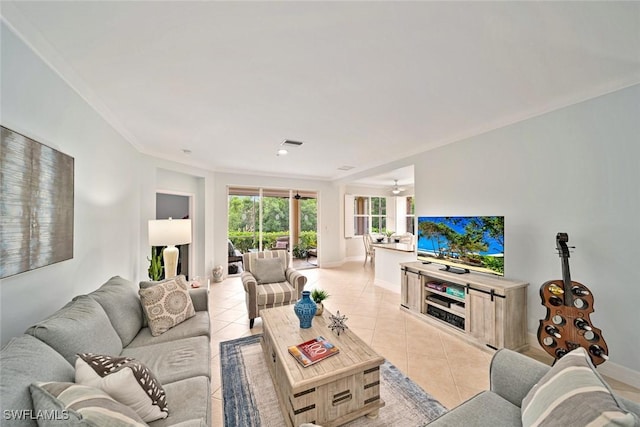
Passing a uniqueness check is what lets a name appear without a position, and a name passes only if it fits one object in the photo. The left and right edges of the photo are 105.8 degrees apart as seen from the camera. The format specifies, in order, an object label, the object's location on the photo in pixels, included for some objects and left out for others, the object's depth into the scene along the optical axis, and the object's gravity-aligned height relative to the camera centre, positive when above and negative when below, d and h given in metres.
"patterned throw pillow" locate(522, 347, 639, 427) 0.79 -0.68
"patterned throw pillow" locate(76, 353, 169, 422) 1.08 -0.76
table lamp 3.11 -0.25
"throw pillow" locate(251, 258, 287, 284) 3.61 -0.81
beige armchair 3.14 -0.92
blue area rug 1.71 -1.44
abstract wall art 1.24 +0.08
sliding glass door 6.02 +0.00
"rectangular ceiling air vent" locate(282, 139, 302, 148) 3.53 +1.10
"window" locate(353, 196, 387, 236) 7.82 +0.05
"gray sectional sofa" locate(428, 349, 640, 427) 1.17 -0.99
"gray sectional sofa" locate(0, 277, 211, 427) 0.90 -0.71
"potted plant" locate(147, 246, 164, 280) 3.43 -0.74
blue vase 2.15 -0.84
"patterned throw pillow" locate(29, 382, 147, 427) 0.78 -0.65
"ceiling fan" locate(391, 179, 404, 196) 7.16 +0.85
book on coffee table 1.67 -0.98
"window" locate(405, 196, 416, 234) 7.91 +0.17
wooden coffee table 1.50 -1.11
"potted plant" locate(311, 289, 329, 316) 2.38 -0.80
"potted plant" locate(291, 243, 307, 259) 7.12 -1.02
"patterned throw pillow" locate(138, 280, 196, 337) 2.08 -0.80
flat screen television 2.80 -0.34
